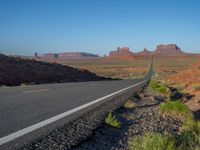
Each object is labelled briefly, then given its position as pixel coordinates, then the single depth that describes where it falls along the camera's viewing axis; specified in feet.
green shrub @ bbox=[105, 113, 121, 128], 26.96
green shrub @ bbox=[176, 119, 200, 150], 19.11
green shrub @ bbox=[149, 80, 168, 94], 79.35
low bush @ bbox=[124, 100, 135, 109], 42.78
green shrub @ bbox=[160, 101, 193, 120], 33.27
